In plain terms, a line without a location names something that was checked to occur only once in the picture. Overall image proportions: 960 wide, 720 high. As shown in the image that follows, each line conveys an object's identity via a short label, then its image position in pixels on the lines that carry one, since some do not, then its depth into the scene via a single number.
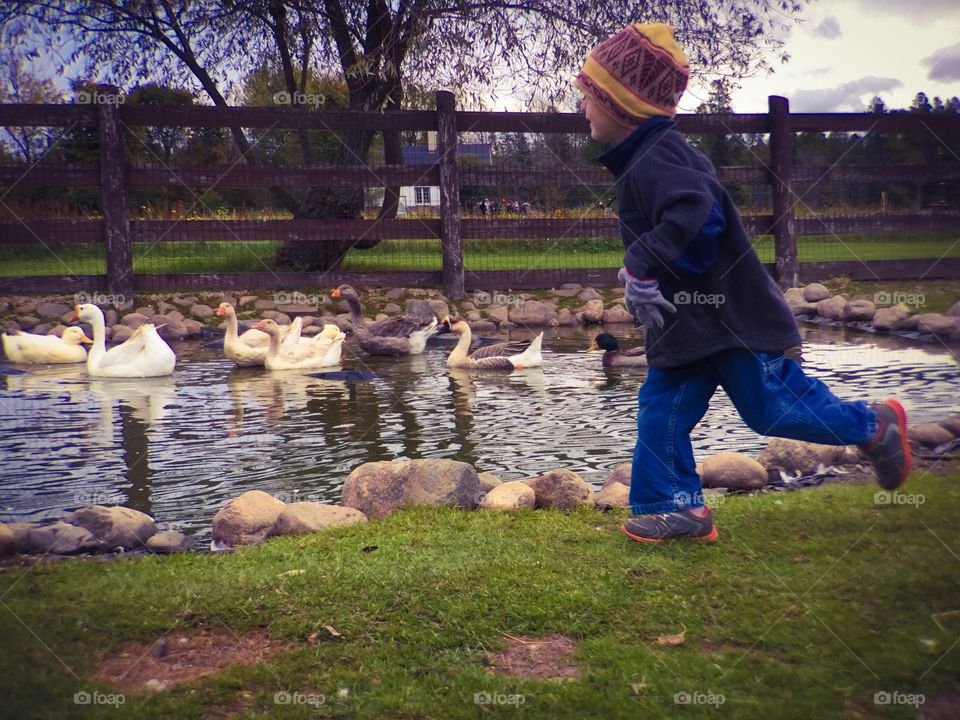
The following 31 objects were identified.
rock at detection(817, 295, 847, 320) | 12.08
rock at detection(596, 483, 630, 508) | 4.30
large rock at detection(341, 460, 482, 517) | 4.33
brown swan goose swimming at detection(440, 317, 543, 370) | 9.34
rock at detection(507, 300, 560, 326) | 13.22
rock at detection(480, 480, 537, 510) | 4.24
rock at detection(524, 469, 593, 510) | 4.27
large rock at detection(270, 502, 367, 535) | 4.01
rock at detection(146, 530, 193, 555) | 3.91
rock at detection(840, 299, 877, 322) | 11.53
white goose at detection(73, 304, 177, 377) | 9.11
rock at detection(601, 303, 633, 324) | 13.16
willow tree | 14.33
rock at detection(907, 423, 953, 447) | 5.07
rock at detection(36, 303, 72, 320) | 12.16
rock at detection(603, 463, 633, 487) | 4.59
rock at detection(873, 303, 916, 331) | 10.77
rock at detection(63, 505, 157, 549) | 3.97
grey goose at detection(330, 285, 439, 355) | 10.54
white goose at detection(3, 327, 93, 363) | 9.87
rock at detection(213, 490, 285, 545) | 3.98
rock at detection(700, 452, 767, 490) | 4.68
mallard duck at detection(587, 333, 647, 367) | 9.11
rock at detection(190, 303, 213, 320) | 12.76
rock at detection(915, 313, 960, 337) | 9.59
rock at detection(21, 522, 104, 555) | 3.90
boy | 3.44
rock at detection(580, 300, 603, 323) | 13.25
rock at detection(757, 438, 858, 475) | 5.01
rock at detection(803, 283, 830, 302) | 13.12
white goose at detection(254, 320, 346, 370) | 9.77
